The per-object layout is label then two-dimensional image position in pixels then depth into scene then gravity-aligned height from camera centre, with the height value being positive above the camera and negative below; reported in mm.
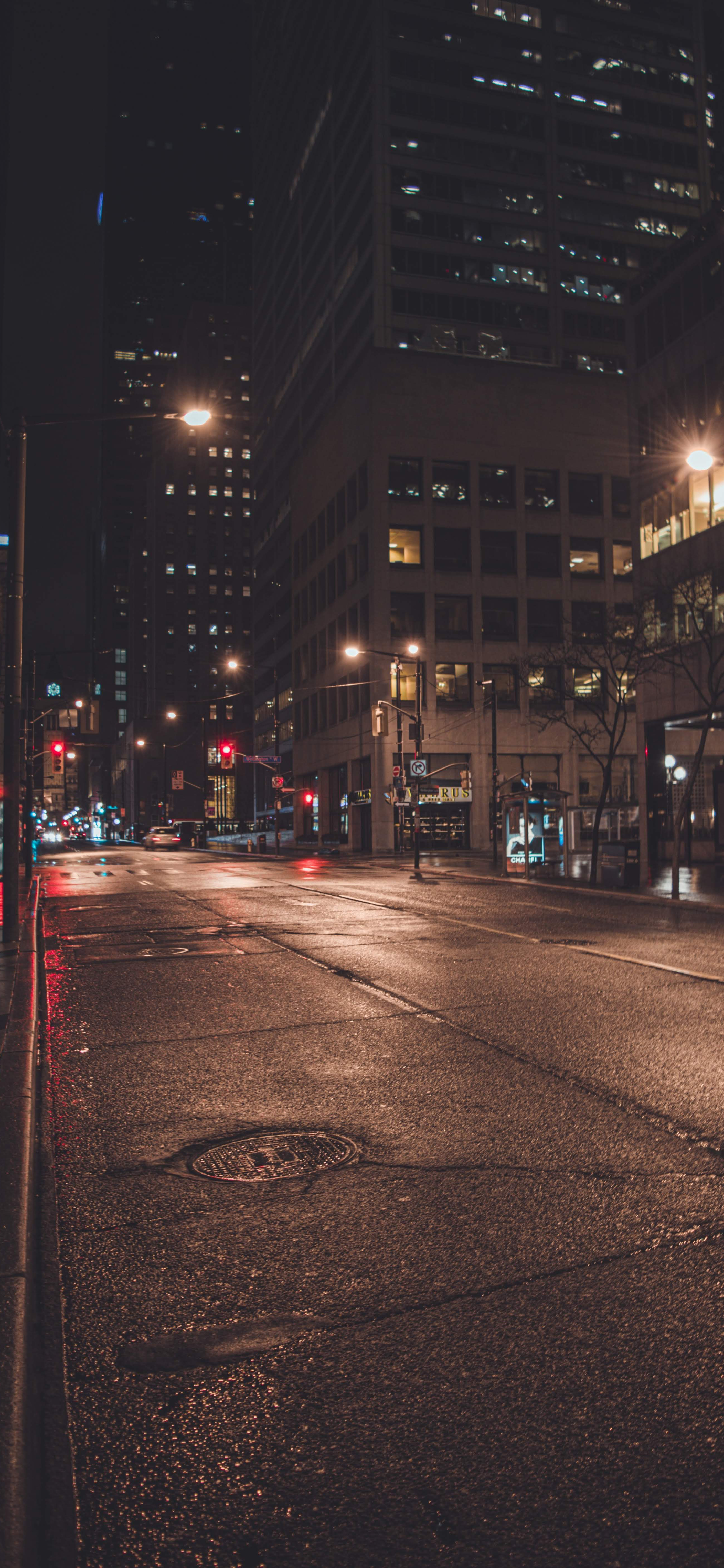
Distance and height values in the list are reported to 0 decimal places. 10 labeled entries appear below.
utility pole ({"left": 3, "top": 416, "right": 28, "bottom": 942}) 15023 +1375
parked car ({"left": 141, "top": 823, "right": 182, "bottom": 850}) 74562 -1942
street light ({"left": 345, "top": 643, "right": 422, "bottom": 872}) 39000 +6070
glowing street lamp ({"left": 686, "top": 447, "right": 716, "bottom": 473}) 18781 +6478
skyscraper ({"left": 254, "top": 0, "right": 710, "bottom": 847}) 72812 +48146
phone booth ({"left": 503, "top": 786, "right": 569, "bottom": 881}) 35688 -789
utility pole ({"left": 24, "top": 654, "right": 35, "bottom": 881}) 33125 +1957
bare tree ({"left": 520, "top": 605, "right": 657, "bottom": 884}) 30547 +5879
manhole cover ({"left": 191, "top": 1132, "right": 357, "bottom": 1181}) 5203 -1828
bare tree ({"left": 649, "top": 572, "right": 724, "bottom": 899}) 25406 +5006
